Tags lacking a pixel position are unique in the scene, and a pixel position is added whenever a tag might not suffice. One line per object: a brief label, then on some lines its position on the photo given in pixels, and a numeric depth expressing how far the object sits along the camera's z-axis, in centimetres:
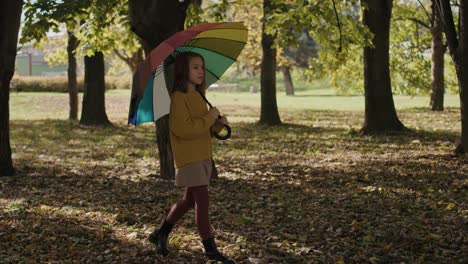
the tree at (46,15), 1097
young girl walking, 503
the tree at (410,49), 2903
